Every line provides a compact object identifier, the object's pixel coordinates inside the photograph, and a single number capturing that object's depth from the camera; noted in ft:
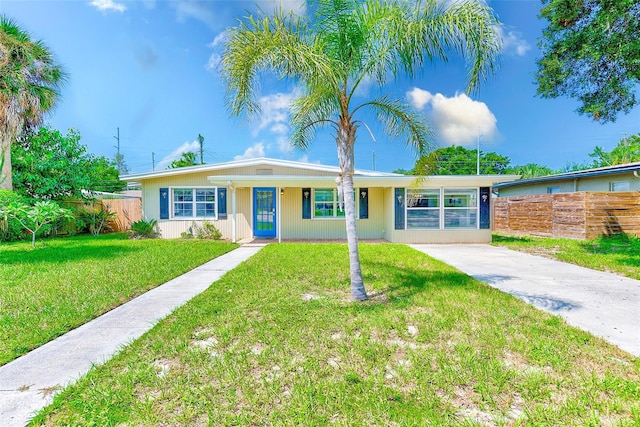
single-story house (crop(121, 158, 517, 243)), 40.32
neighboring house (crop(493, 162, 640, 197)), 37.50
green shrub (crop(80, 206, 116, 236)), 44.80
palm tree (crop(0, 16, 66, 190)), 34.50
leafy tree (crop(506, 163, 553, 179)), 88.13
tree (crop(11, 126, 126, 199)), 40.04
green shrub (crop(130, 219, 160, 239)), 39.32
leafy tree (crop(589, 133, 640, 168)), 62.69
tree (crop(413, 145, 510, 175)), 129.08
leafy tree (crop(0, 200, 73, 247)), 27.00
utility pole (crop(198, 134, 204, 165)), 119.65
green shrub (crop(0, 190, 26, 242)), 36.78
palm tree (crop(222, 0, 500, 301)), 13.34
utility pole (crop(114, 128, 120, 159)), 136.75
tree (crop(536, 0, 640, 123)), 20.12
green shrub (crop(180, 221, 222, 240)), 39.52
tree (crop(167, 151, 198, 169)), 108.27
